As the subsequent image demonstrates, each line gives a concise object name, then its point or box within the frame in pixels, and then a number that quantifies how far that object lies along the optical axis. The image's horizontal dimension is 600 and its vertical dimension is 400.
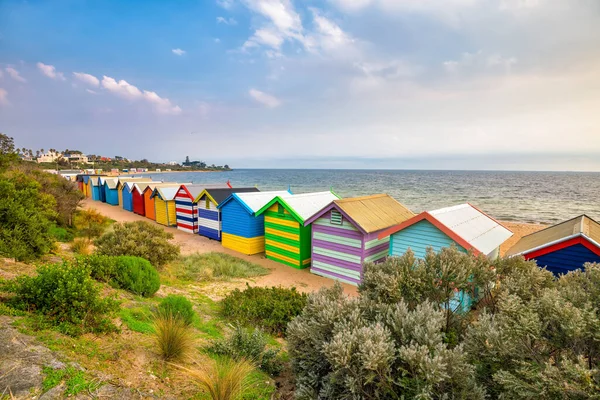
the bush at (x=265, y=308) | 7.63
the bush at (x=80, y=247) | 11.77
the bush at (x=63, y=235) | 14.64
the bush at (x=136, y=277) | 8.15
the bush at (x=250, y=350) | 5.14
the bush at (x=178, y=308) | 6.17
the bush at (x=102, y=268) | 7.80
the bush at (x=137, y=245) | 11.21
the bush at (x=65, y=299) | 4.69
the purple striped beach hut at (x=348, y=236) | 12.16
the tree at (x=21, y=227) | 7.50
